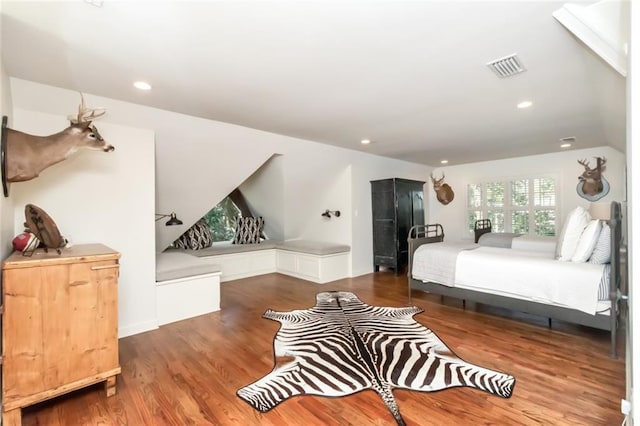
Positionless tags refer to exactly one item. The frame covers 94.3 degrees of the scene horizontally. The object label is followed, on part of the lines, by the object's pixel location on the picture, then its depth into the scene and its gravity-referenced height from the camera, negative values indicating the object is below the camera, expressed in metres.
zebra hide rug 2.07 -1.22
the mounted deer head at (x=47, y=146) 2.17 +0.55
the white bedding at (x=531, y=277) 2.62 -0.65
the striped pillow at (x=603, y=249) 2.67 -0.35
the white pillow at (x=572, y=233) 2.96 -0.22
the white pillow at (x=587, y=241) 2.77 -0.29
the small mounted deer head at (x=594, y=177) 5.52 +0.63
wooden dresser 1.74 -0.70
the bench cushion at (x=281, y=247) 5.30 -0.65
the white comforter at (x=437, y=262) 3.53 -0.62
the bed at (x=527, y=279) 2.54 -0.69
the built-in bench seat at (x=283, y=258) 5.31 -0.86
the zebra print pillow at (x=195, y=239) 5.55 -0.47
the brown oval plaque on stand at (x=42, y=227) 2.06 -0.08
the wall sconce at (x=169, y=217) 3.88 -0.05
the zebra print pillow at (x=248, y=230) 6.21 -0.35
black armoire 5.74 -0.12
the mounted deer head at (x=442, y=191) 7.74 +0.55
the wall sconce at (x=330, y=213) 5.83 +0.00
